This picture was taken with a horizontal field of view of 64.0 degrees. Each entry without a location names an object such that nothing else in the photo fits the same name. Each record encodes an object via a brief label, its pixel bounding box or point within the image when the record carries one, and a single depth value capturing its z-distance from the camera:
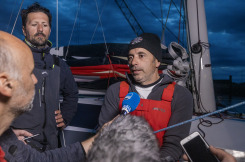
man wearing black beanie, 1.90
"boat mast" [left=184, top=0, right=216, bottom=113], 3.74
